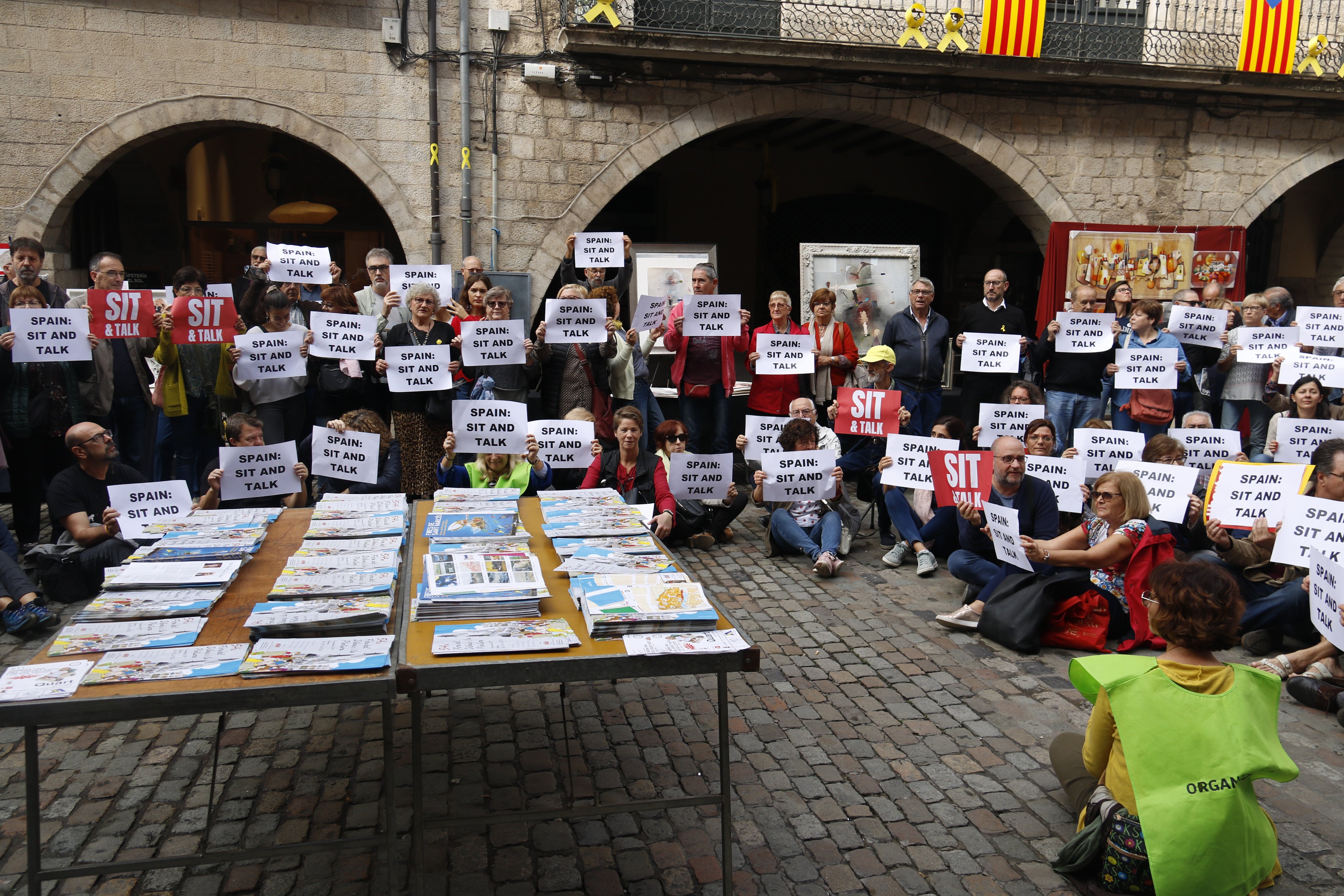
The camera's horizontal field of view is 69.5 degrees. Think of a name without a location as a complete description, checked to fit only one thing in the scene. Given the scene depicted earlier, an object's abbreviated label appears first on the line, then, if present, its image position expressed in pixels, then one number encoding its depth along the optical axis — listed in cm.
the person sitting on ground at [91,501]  606
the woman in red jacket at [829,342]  882
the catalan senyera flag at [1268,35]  1259
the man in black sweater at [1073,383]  827
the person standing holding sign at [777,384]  845
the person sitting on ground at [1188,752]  291
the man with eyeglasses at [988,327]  864
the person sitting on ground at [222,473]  600
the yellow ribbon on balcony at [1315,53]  1276
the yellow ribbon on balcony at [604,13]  1105
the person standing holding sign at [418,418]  727
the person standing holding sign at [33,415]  677
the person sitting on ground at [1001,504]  597
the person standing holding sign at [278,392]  707
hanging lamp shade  1357
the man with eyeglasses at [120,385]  723
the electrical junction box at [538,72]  1129
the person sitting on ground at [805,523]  718
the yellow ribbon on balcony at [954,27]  1174
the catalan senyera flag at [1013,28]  1205
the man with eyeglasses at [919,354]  848
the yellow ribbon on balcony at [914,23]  1179
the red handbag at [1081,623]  548
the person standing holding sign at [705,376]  823
